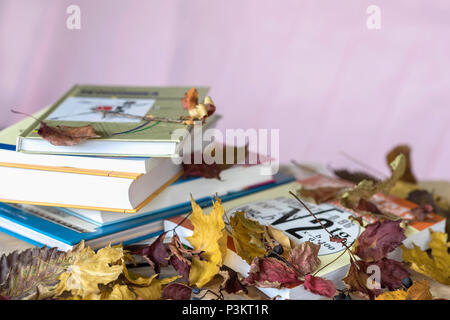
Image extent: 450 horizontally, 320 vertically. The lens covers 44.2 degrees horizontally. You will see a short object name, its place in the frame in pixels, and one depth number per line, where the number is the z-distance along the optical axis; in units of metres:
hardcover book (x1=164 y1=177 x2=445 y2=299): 0.75
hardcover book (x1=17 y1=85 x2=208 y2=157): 0.83
